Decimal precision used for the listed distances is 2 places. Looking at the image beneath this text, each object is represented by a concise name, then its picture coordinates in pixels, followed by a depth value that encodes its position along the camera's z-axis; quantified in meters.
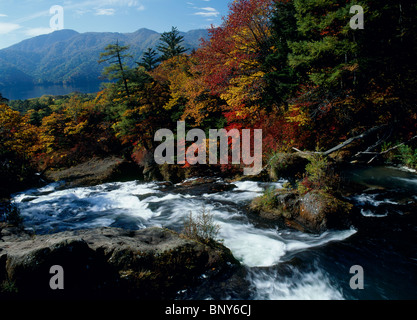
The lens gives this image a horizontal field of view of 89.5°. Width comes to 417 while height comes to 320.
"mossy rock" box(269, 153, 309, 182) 10.97
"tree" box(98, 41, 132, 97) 15.80
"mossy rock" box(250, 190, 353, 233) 6.72
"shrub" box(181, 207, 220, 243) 5.45
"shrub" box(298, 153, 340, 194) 7.87
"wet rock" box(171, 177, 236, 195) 11.24
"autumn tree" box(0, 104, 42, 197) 11.69
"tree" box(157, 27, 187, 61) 37.05
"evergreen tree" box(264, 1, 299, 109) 12.76
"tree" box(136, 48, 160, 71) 37.53
